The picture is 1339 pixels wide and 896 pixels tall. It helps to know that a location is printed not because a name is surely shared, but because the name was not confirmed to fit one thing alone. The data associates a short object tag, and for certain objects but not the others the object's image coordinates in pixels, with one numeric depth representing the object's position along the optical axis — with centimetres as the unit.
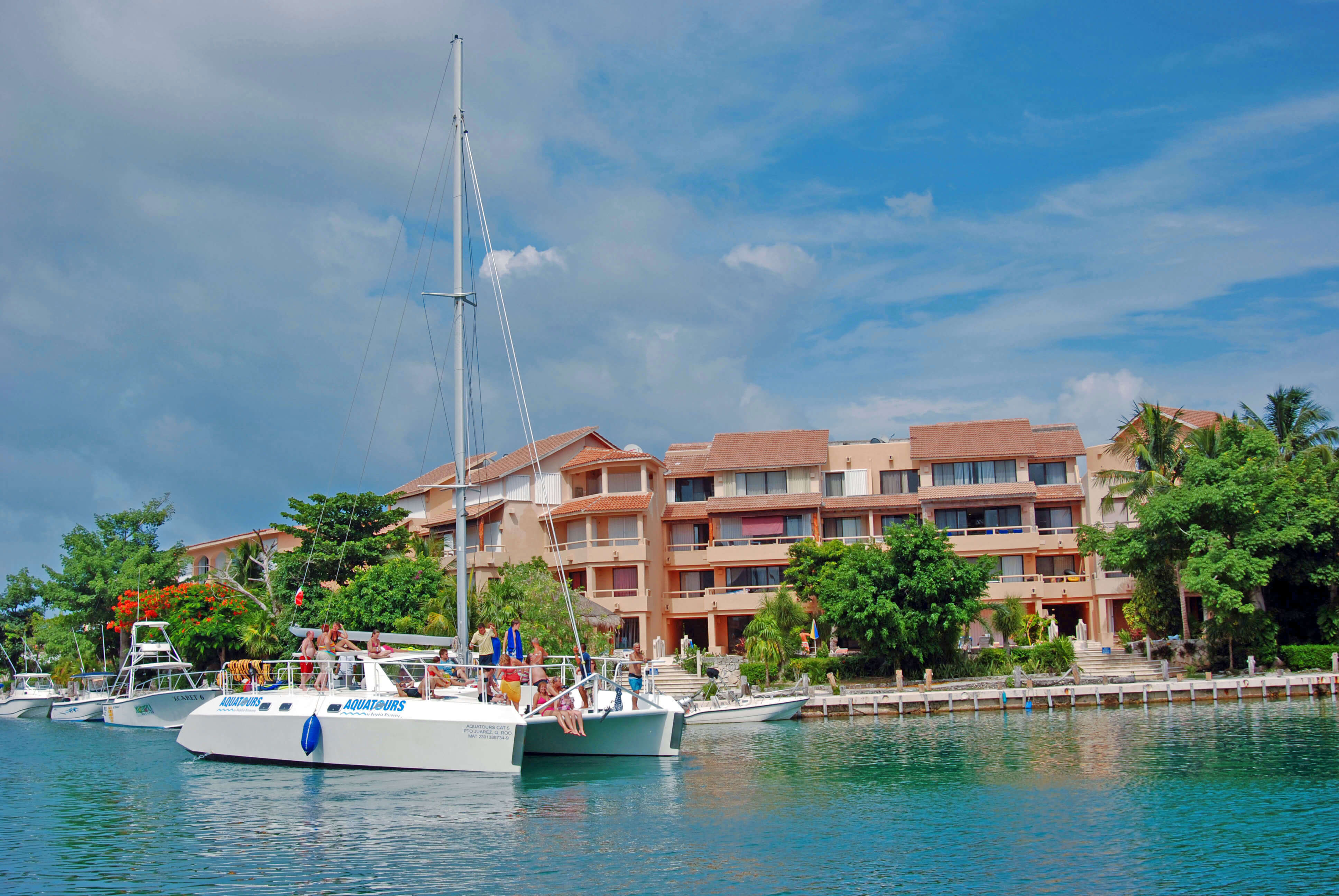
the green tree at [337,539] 5131
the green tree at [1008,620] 4453
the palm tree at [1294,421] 5206
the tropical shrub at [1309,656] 4162
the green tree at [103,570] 5950
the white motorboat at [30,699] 5916
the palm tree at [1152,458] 4797
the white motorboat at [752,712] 3919
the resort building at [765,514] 5538
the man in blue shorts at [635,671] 2875
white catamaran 2402
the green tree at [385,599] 4616
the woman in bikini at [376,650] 2672
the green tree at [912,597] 4169
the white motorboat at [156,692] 4619
